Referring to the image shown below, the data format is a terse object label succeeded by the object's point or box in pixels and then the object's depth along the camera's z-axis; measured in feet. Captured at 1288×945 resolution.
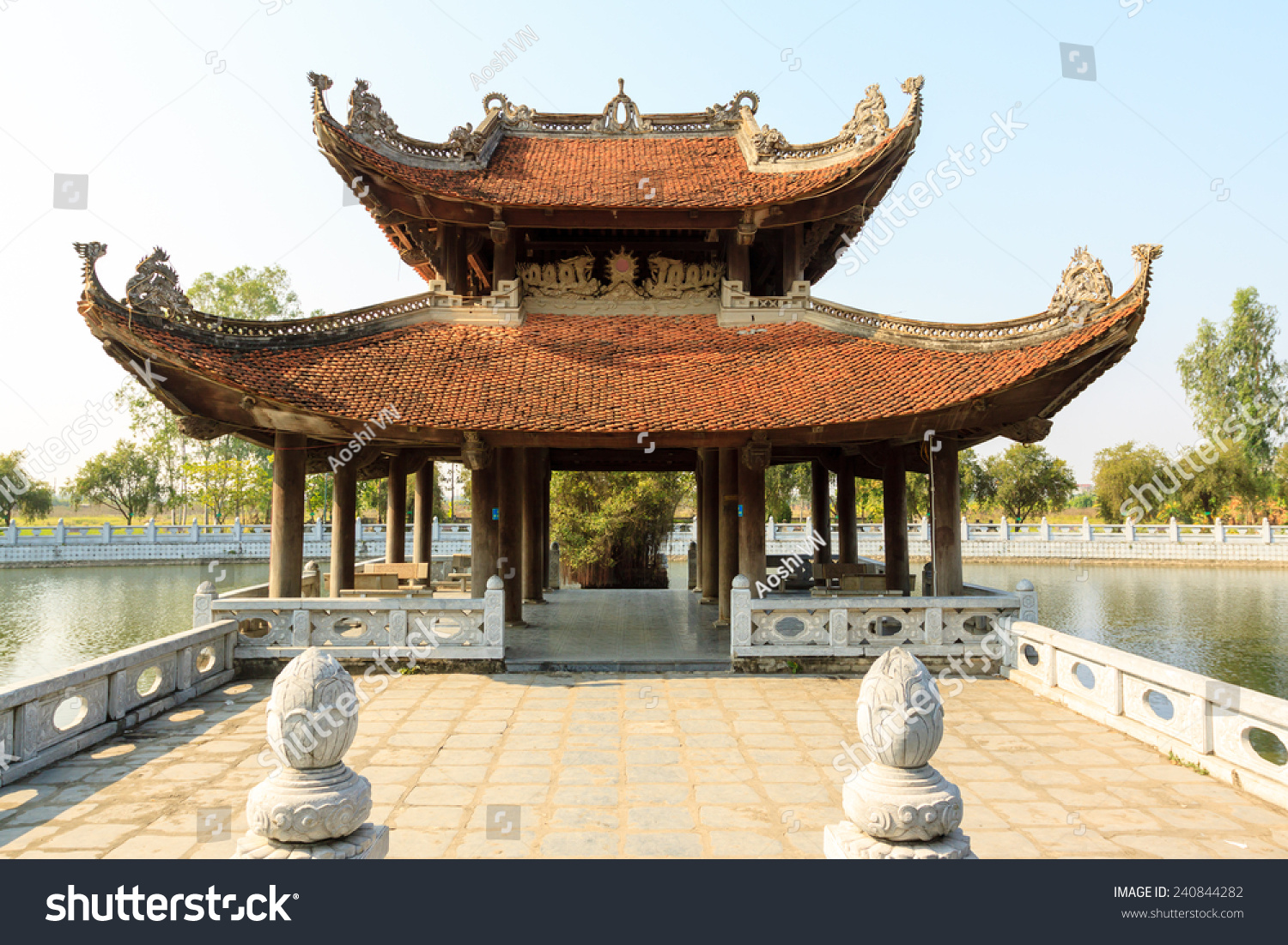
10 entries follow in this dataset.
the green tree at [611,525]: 75.72
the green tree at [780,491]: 133.69
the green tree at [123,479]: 167.43
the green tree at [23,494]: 168.86
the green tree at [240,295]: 123.44
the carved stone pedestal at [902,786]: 10.54
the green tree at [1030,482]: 157.17
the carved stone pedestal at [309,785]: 10.35
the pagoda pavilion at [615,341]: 31.19
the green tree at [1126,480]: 144.46
